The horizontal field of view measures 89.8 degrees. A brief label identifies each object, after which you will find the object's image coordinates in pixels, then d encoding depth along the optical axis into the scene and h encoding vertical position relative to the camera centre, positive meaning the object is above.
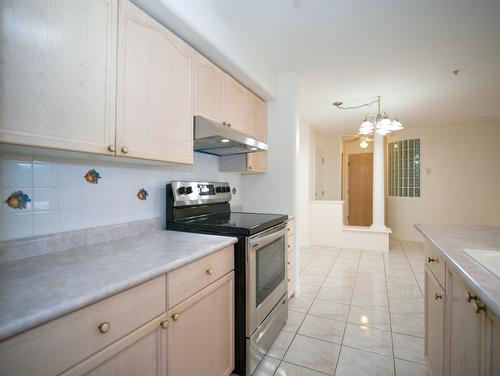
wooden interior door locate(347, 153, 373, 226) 6.51 +0.03
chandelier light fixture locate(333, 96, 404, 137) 2.93 +0.79
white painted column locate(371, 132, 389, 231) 4.62 +0.17
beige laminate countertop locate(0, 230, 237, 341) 0.65 -0.31
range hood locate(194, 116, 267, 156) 1.64 +0.36
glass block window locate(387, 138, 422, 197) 5.36 +0.49
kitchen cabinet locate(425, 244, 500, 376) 0.79 -0.54
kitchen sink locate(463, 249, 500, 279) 0.95 -0.27
